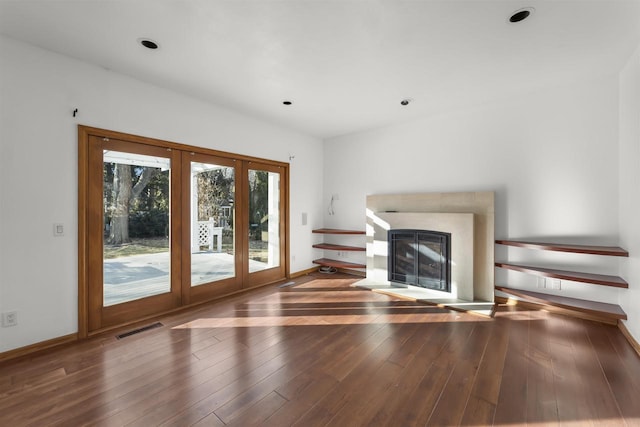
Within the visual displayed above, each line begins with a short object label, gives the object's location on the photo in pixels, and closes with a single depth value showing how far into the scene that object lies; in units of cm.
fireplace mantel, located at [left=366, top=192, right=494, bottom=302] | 370
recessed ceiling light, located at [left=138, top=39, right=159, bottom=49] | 238
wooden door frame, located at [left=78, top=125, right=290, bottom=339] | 272
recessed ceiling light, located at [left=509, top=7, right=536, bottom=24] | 201
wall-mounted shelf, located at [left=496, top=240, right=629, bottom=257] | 275
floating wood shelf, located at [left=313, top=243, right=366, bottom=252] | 504
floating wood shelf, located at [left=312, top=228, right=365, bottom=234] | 501
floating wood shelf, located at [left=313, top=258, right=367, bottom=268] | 505
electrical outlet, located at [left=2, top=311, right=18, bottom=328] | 234
